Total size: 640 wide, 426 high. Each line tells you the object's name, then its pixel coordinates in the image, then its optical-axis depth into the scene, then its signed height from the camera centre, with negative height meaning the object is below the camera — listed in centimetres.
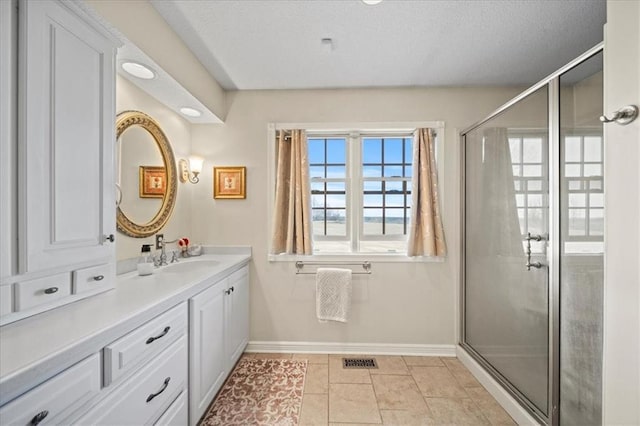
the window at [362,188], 273 +24
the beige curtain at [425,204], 251 +8
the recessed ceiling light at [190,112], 232 +85
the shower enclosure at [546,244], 136 -19
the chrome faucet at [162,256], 211 -34
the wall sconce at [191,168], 248 +40
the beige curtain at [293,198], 257 +13
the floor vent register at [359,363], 239 -131
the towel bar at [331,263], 260 -49
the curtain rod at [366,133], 263 +76
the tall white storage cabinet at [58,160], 98 +21
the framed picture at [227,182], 267 +28
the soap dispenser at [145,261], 177 -34
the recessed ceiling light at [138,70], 163 +86
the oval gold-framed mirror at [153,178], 179 +25
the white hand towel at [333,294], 250 -73
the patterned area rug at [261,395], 176 -129
